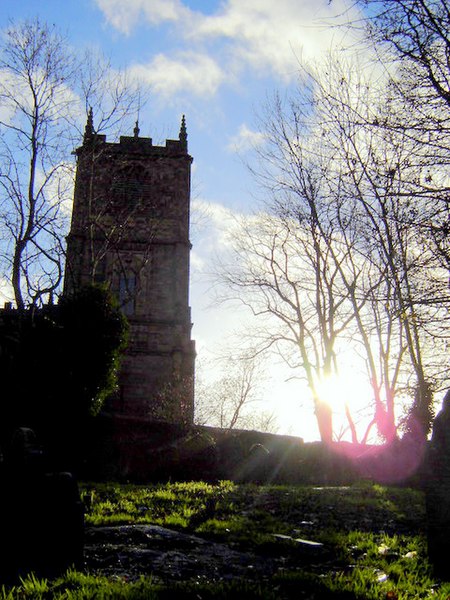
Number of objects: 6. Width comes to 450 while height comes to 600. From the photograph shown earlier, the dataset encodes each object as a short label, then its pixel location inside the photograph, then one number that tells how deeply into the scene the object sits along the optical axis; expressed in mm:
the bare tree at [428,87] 7457
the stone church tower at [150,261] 28352
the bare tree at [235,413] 47725
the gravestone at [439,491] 6172
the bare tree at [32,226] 17125
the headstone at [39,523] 5250
